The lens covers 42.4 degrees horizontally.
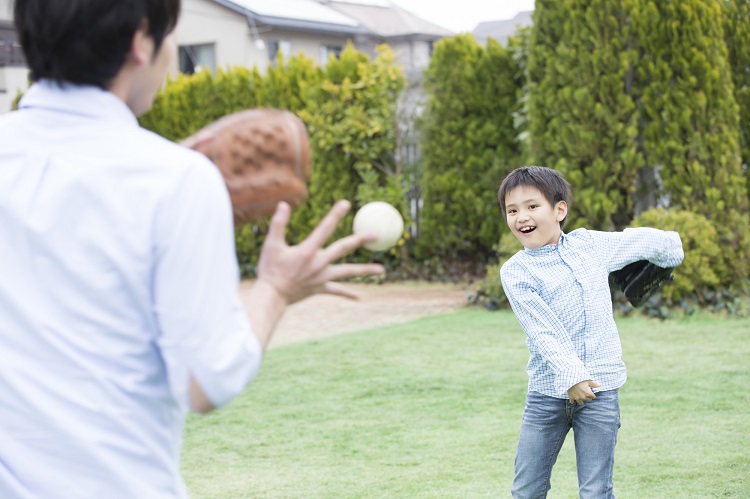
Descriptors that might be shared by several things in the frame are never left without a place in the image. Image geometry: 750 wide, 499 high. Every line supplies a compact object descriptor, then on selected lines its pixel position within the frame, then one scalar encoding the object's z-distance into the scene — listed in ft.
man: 4.86
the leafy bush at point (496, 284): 32.55
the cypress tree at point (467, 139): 39.58
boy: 11.30
